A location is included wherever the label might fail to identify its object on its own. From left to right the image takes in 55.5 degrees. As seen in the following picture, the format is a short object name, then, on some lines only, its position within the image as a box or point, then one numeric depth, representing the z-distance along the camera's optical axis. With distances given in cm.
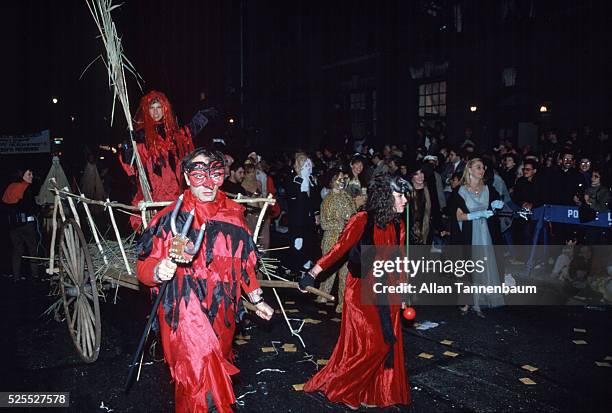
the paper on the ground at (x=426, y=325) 721
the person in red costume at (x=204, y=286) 377
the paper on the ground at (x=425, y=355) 615
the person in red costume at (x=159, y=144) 637
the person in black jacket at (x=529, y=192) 990
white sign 1625
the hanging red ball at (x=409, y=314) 477
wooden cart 545
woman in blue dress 772
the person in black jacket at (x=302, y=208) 962
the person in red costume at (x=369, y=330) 478
